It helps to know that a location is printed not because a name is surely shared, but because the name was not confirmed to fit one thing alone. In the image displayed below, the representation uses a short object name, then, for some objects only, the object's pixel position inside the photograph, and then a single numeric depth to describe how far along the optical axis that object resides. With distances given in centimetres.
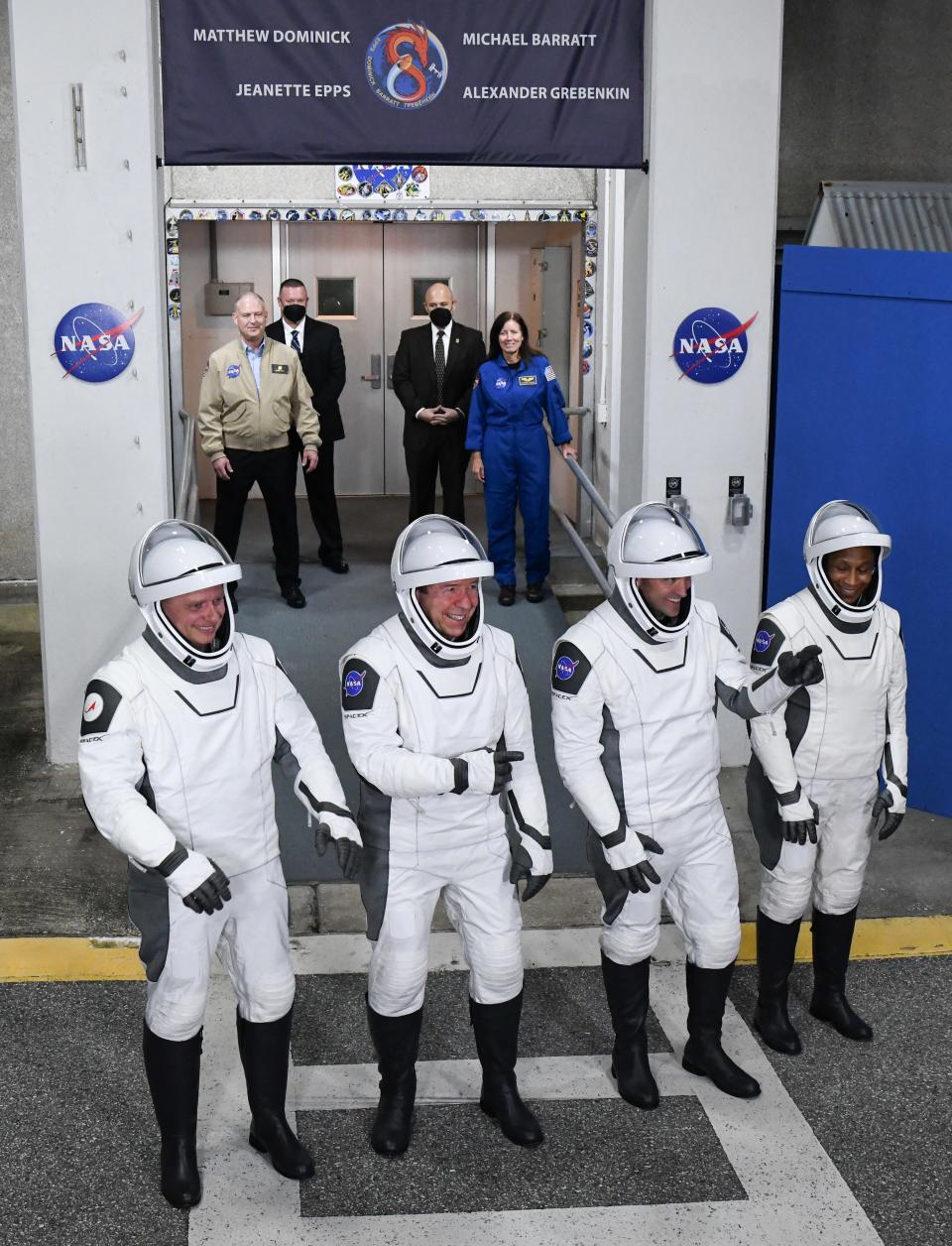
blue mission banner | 704
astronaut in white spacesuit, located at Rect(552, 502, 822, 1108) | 464
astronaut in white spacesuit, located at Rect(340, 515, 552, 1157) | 444
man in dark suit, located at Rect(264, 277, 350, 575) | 890
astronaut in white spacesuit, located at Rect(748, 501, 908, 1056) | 503
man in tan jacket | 799
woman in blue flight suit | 828
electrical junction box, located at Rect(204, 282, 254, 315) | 1145
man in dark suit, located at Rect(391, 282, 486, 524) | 891
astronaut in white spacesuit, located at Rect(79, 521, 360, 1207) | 408
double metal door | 1156
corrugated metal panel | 866
